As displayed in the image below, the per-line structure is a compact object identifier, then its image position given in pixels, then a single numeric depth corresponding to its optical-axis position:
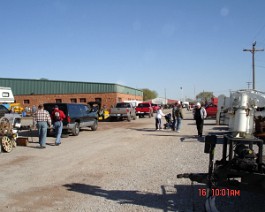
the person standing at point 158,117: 19.31
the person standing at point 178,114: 17.70
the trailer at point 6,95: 15.95
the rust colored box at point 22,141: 12.84
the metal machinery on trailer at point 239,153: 4.42
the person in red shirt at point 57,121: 13.09
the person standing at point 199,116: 15.20
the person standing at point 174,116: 18.24
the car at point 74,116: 16.14
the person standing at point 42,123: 12.16
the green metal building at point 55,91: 48.91
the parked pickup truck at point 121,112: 28.92
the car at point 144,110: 36.62
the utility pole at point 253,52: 41.04
